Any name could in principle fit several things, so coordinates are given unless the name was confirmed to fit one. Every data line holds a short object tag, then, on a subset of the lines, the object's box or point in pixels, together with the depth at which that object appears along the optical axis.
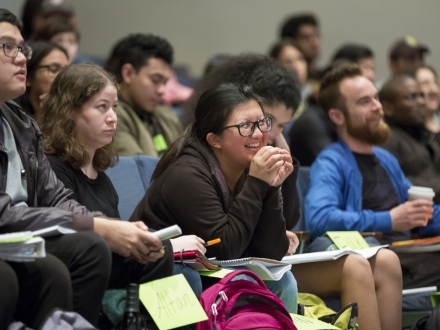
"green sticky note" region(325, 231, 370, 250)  6.64
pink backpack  4.71
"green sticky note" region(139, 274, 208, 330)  4.38
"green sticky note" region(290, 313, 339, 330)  5.09
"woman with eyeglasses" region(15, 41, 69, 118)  7.09
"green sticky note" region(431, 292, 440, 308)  6.47
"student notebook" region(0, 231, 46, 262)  3.86
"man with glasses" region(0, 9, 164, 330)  4.00
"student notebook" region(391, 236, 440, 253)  6.95
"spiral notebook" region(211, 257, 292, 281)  5.13
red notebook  4.80
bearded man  7.23
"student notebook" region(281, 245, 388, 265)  5.88
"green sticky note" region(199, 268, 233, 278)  4.94
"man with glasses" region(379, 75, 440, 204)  8.83
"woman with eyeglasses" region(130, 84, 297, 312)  5.34
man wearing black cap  12.80
